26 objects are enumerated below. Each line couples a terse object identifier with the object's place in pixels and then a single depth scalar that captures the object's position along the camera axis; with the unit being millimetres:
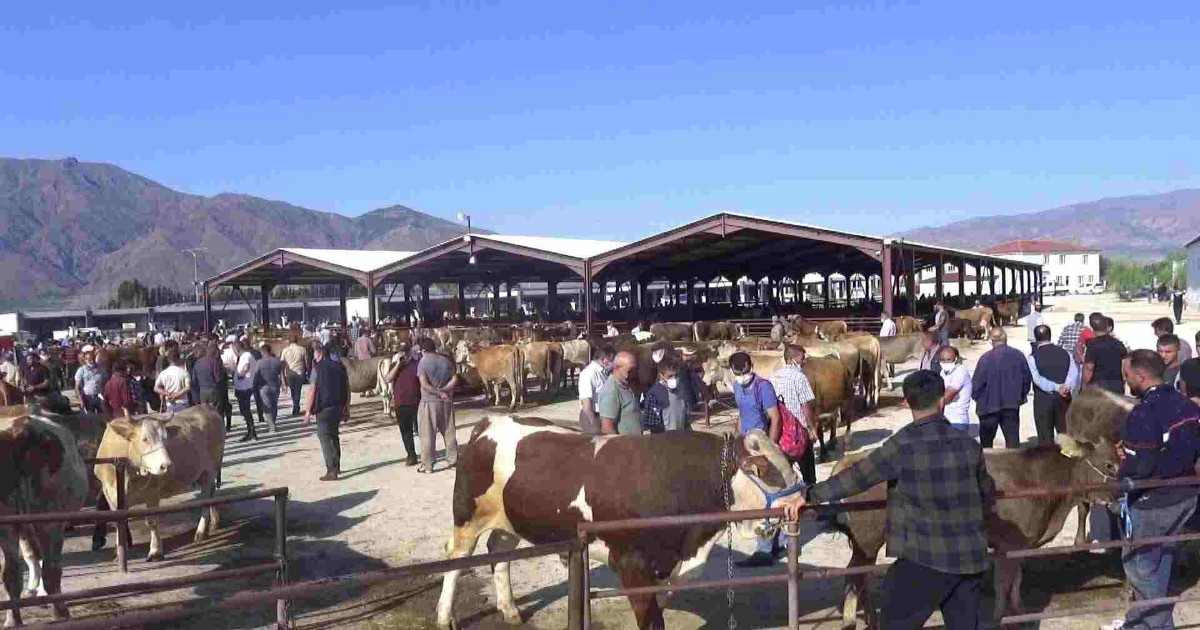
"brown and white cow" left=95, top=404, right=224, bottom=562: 9844
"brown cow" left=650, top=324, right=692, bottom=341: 32031
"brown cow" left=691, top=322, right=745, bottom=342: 33312
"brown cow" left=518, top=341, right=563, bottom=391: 23500
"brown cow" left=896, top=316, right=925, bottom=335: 29562
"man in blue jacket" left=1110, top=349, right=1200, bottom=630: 5777
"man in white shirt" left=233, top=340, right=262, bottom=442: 18141
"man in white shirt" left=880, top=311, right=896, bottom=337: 25766
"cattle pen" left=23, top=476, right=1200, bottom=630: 3984
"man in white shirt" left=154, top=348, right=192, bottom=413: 13781
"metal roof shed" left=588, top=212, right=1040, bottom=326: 30562
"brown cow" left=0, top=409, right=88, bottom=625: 7410
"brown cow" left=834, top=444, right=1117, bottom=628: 6812
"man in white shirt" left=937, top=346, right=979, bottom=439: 10250
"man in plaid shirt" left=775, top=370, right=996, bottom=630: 4504
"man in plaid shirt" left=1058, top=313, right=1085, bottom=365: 13352
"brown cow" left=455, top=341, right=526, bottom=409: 21797
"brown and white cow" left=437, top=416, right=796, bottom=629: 6102
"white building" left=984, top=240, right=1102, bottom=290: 138625
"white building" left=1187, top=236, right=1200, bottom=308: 70625
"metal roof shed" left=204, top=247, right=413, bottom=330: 39062
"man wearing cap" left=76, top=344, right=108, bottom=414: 16844
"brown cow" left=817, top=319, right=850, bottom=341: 29938
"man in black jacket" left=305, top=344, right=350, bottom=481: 12945
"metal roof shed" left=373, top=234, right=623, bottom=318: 35000
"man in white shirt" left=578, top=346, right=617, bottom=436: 9195
